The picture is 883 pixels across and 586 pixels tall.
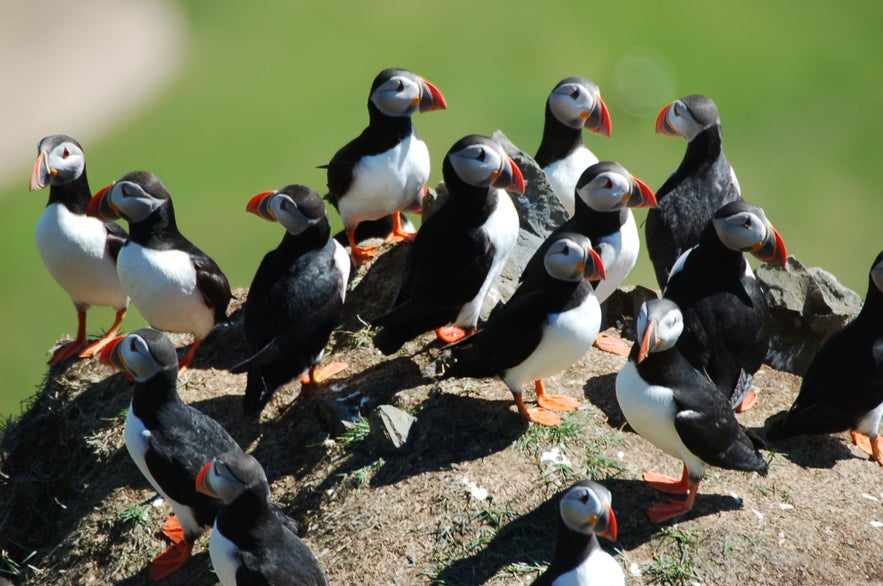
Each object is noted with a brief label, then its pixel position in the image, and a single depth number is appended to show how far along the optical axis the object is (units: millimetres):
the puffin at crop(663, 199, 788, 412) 12742
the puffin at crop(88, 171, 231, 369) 13531
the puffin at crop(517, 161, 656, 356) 13102
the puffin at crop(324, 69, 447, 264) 14672
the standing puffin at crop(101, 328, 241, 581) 11289
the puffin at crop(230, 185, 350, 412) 12656
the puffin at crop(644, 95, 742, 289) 14805
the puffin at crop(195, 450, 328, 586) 10062
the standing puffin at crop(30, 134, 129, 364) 14555
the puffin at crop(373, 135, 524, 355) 12883
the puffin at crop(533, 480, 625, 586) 9664
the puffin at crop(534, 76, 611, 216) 15719
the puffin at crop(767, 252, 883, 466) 12445
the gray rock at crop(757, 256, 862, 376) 14953
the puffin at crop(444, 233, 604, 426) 11578
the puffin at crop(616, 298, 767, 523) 10984
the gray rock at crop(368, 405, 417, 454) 11922
